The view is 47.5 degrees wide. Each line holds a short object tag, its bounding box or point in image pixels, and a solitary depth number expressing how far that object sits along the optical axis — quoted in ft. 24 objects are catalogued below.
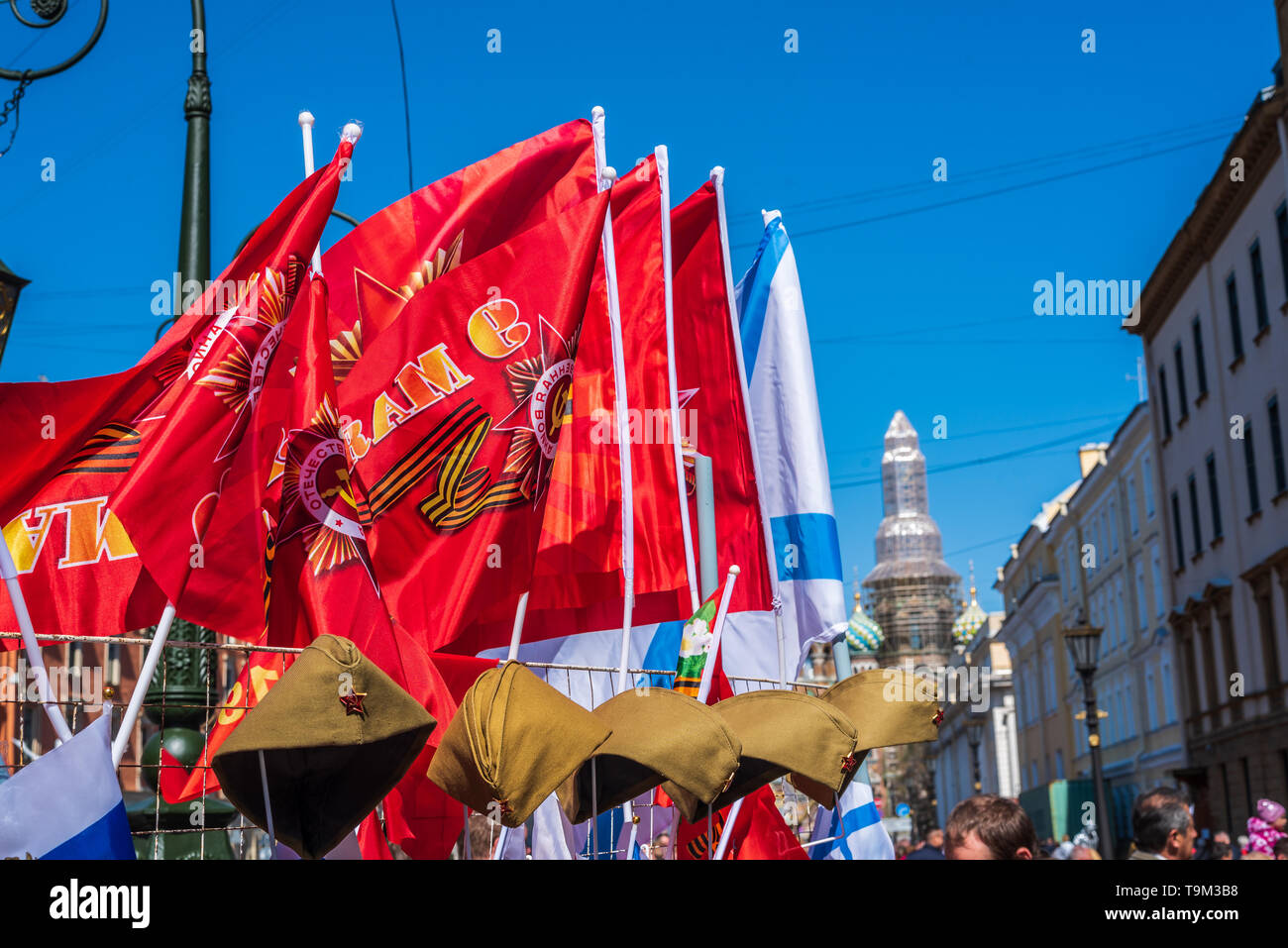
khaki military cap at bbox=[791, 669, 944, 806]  21.11
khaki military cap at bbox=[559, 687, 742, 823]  15.97
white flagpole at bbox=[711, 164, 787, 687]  26.22
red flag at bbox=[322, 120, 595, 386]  25.41
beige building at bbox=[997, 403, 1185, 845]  141.08
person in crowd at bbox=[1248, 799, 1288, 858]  36.27
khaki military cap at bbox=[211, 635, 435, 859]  13.61
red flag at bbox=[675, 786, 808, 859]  22.85
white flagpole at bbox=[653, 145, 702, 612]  25.52
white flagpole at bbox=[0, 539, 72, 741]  15.89
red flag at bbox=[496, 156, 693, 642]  24.89
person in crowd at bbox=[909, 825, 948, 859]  42.98
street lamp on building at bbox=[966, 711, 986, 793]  153.79
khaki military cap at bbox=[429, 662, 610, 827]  14.93
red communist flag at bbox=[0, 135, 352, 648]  18.92
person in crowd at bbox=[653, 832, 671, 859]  23.34
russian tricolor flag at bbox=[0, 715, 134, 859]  13.99
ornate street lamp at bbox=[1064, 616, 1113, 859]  65.21
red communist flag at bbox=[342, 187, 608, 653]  21.80
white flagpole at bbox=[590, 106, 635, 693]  23.77
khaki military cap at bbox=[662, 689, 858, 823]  17.79
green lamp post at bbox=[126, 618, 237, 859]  21.44
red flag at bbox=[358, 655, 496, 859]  18.57
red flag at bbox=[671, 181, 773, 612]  28.25
